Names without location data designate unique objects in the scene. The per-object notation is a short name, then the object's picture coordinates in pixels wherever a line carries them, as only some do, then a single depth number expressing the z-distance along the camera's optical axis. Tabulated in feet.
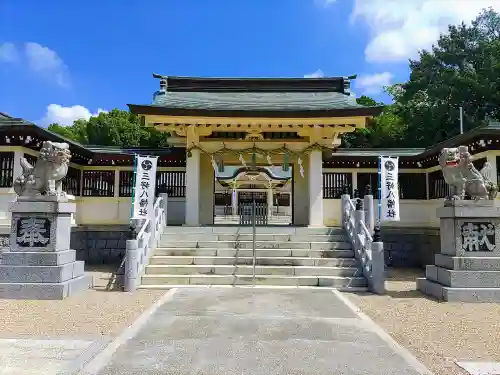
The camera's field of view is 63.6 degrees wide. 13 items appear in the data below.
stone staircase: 33.86
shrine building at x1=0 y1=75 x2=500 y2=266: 44.09
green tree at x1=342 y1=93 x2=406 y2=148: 102.57
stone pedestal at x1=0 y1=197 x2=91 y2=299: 28.25
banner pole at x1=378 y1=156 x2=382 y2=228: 40.96
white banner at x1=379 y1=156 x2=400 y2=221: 41.32
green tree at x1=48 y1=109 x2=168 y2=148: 117.80
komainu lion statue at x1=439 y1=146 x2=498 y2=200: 29.71
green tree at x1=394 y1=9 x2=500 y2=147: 83.66
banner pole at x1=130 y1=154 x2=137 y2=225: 39.15
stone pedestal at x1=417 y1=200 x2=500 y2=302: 27.78
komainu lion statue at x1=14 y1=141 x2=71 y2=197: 30.22
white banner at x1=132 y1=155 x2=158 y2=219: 39.06
